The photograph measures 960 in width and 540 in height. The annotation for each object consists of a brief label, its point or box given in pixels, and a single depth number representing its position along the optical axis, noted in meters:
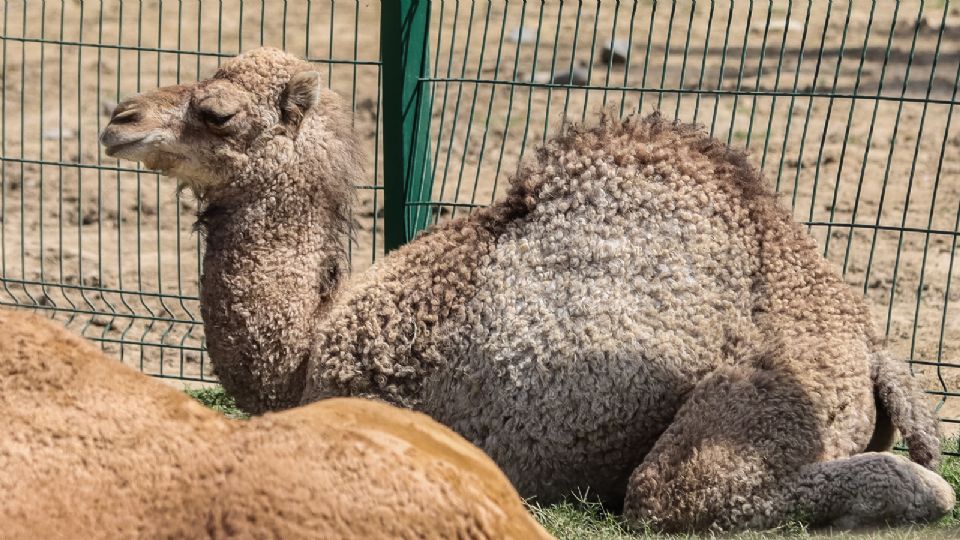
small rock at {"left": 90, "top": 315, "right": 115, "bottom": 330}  16.10
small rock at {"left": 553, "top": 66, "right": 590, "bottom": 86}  25.03
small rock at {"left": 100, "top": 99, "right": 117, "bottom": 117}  24.28
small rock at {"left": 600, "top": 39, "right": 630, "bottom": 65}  26.37
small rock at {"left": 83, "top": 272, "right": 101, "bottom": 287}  17.47
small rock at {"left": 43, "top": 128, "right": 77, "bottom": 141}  22.91
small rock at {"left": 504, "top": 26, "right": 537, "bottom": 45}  28.81
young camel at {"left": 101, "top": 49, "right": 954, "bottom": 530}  9.80
